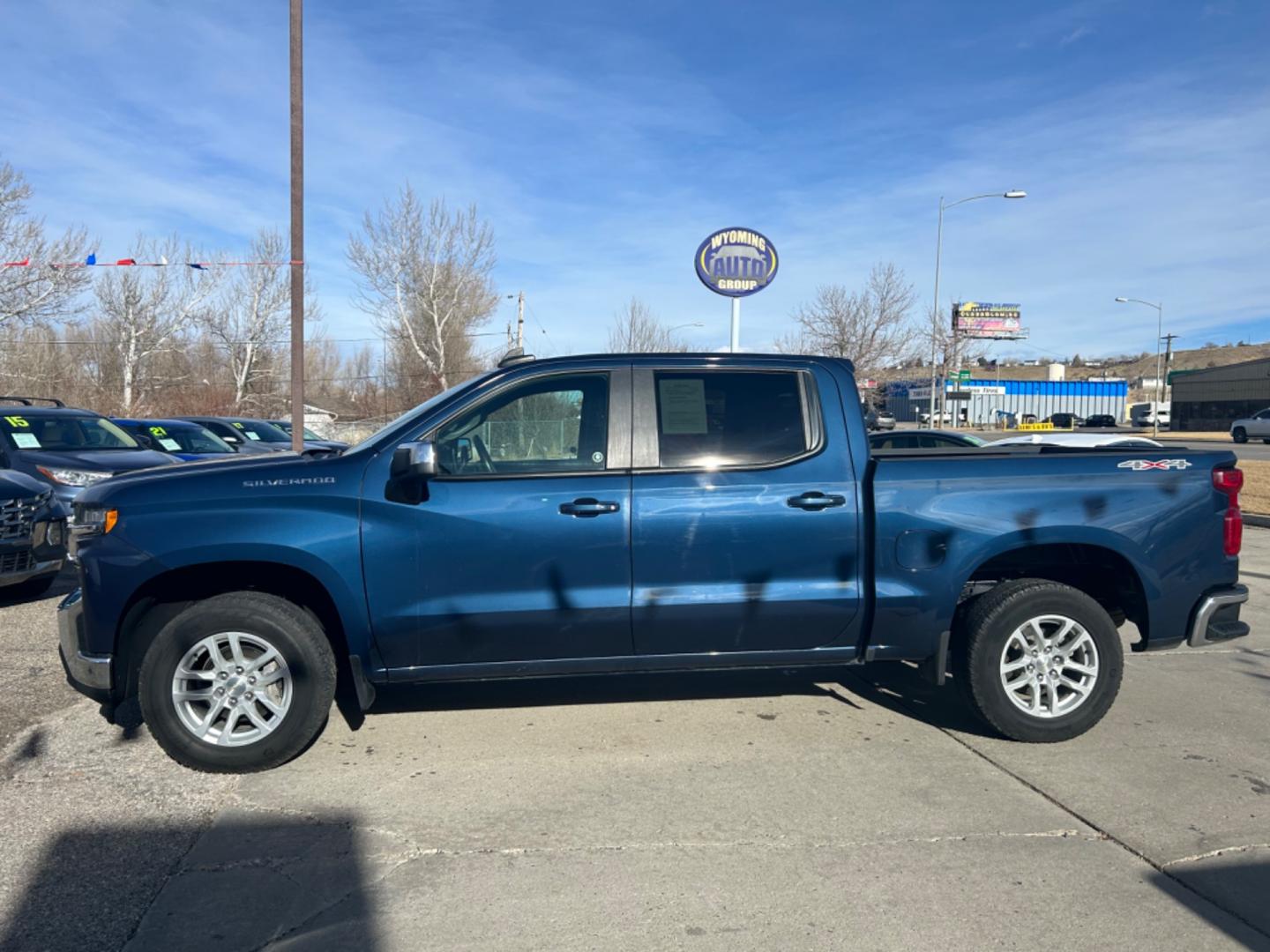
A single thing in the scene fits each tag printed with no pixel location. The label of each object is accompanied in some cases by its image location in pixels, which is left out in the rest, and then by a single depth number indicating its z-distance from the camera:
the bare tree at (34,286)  26.34
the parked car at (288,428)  24.41
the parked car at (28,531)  7.37
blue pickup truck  4.35
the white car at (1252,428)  44.19
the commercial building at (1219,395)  64.56
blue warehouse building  76.81
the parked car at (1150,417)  68.88
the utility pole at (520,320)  40.03
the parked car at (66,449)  9.61
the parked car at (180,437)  15.39
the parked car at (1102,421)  68.50
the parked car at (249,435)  19.02
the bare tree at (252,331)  42.44
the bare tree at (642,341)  27.81
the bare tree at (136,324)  39.00
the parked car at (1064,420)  64.88
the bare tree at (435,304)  35.06
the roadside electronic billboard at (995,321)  87.38
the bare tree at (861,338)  25.83
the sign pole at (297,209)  13.62
